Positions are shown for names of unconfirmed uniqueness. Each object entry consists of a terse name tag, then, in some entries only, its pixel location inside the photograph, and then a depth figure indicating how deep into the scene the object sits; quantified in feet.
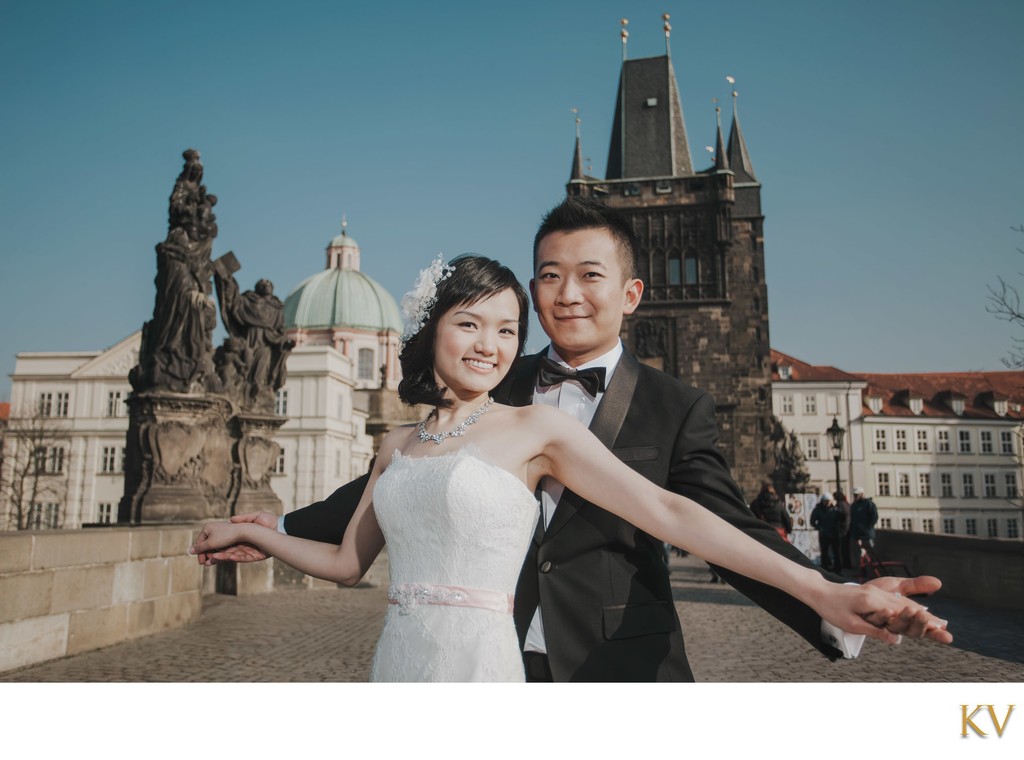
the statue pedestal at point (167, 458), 30.11
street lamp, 55.88
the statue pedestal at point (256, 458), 37.09
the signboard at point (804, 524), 48.34
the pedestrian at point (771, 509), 41.24
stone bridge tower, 120.67
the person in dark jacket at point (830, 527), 47.85
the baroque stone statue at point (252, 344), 37.40
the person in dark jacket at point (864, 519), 40.78
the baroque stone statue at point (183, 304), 30.60
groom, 6.93
